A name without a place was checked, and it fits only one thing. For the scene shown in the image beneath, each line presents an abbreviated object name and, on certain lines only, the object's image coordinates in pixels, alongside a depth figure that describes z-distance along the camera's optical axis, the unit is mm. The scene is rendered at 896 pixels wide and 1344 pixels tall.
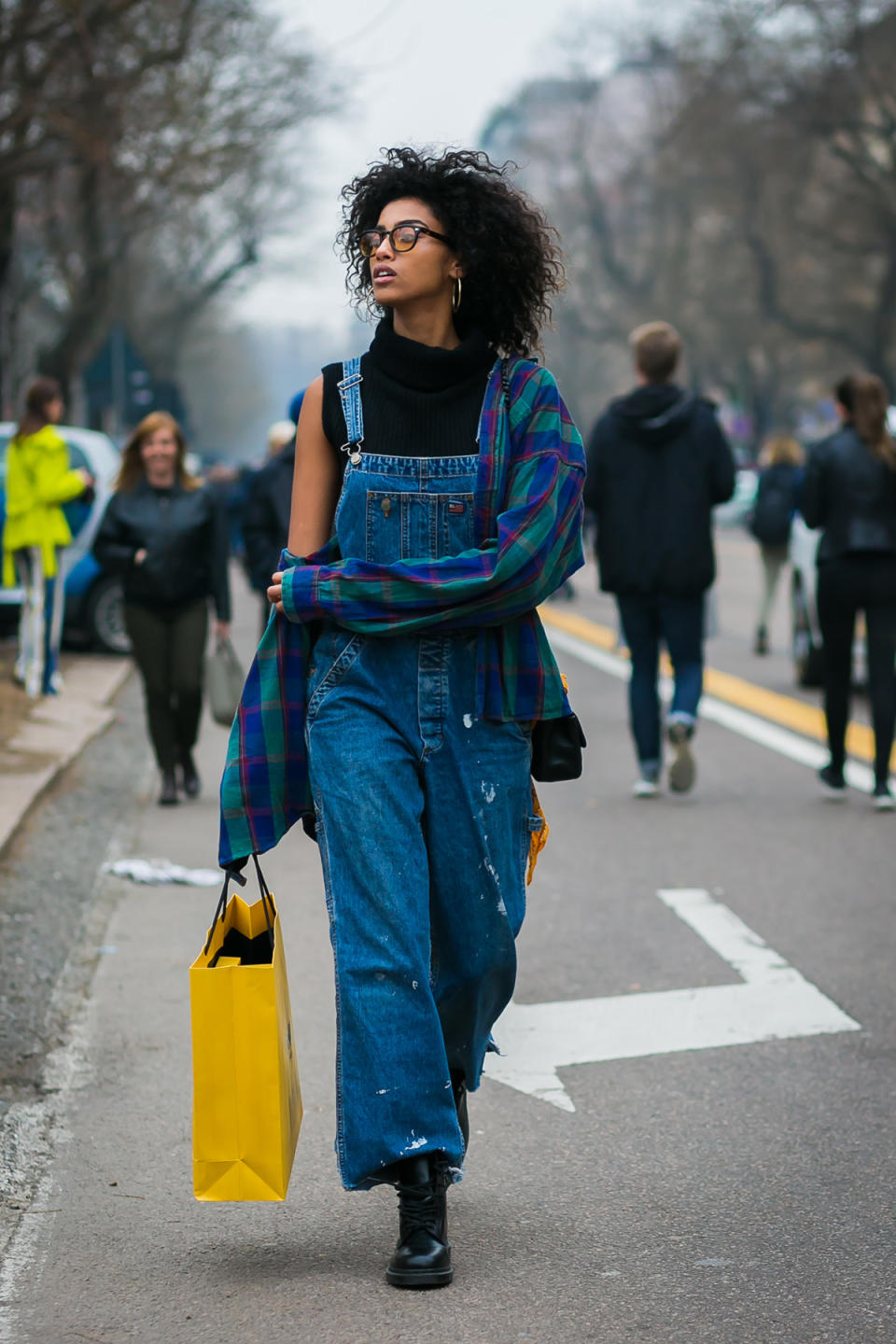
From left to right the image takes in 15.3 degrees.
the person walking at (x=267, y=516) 15670
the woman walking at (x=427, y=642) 5736
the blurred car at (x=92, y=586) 25542
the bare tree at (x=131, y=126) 26061
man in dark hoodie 14466
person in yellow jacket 20059
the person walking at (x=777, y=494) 25829
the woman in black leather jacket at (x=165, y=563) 14986
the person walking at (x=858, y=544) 14043
